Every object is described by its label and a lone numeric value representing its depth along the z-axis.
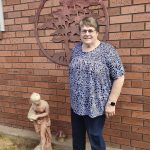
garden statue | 3.49
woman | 2.81
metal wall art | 3.40
